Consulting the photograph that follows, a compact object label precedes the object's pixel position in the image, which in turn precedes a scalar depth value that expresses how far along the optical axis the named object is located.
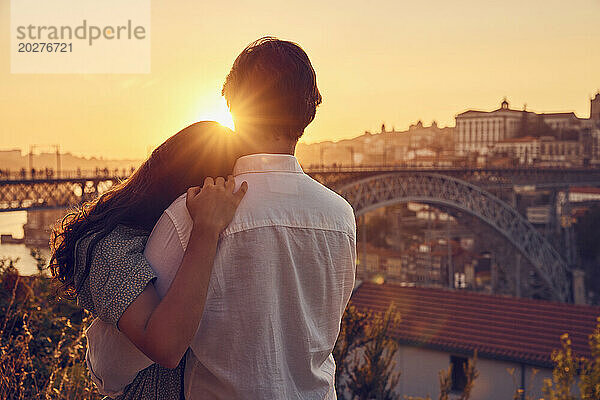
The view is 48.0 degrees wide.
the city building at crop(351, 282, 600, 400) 12.74
